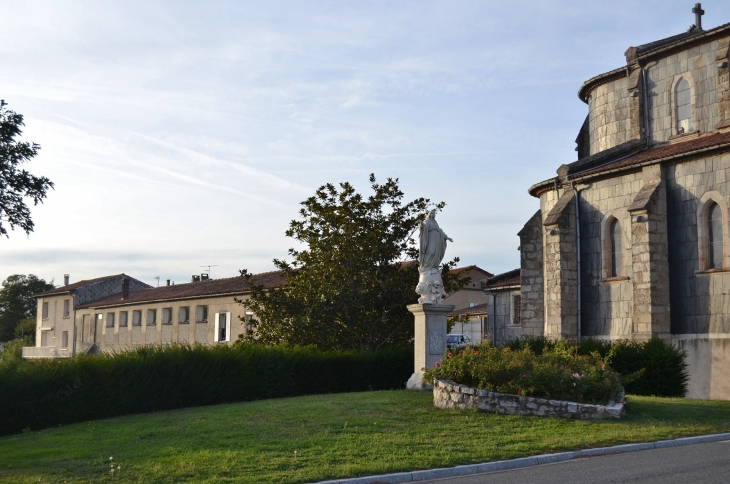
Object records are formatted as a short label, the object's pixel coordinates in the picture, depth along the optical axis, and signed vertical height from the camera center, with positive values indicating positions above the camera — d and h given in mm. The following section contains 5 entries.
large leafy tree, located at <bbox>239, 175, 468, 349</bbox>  25828 +1459
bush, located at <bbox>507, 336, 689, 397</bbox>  19250 -933
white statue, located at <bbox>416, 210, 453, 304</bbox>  18500 +1613
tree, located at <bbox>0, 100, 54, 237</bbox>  18609 +3433
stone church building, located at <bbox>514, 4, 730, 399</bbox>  21734 +3160
